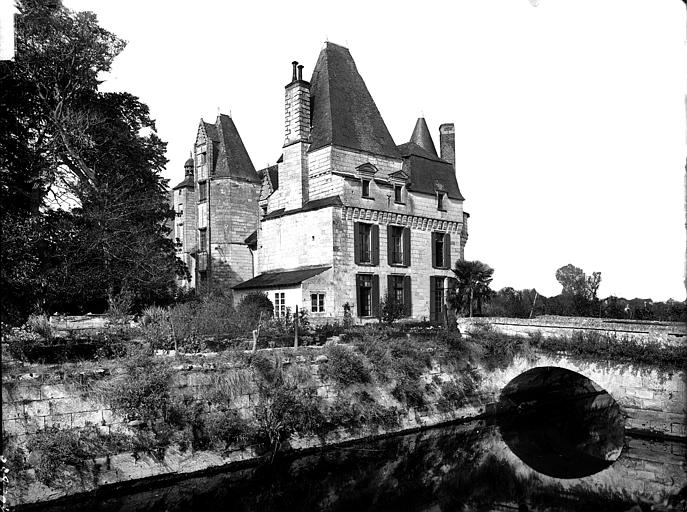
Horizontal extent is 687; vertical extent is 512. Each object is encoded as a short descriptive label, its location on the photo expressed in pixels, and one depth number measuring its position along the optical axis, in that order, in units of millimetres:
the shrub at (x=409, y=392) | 15938
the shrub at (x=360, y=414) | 14469
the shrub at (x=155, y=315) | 14914
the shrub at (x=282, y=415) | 13133
